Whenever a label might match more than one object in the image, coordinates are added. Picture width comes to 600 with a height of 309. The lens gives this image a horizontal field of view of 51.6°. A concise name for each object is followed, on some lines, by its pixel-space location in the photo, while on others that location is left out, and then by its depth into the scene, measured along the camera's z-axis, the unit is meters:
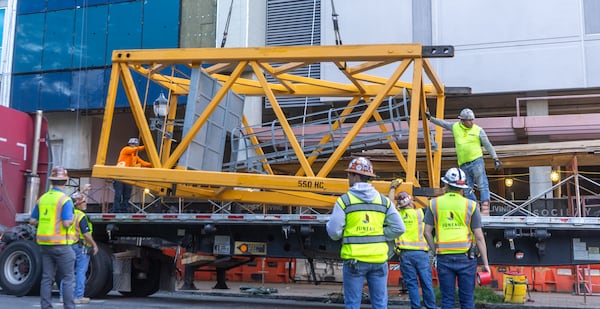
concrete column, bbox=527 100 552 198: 17.17
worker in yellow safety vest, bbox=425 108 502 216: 8.72
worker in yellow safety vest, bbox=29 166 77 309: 7.05
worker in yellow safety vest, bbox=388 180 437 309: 8.16
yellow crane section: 8.30
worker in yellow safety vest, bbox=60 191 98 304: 9.73
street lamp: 10.24
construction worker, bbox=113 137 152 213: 10.02
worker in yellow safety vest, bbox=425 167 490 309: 6.01
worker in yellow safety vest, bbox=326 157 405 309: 5.23
